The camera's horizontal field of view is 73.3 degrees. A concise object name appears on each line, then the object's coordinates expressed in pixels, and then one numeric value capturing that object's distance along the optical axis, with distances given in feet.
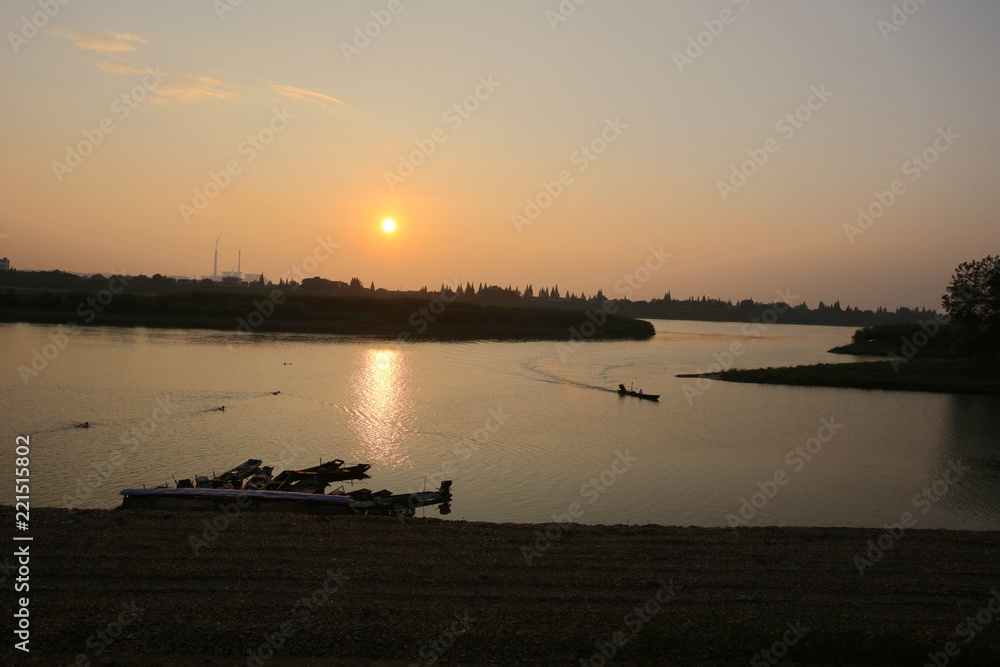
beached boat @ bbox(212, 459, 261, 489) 63.00
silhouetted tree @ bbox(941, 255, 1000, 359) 191.93
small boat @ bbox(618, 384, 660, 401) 155.76
